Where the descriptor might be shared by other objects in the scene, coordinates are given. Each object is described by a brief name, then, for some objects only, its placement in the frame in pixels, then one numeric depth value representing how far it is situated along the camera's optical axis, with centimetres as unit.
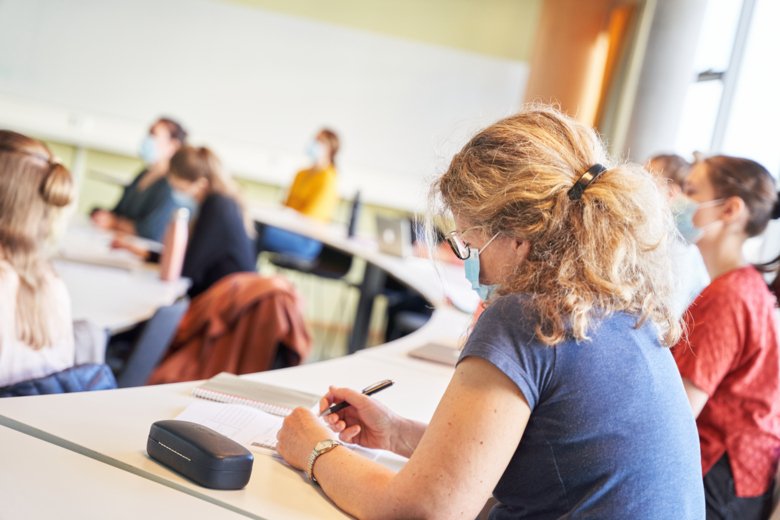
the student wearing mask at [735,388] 212
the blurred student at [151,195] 498
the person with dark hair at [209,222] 419
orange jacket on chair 303
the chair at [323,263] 650
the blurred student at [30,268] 202
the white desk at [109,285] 284
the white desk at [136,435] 129
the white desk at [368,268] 437
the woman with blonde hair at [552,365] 124
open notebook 176
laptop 545
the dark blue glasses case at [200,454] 128
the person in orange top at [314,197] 666
